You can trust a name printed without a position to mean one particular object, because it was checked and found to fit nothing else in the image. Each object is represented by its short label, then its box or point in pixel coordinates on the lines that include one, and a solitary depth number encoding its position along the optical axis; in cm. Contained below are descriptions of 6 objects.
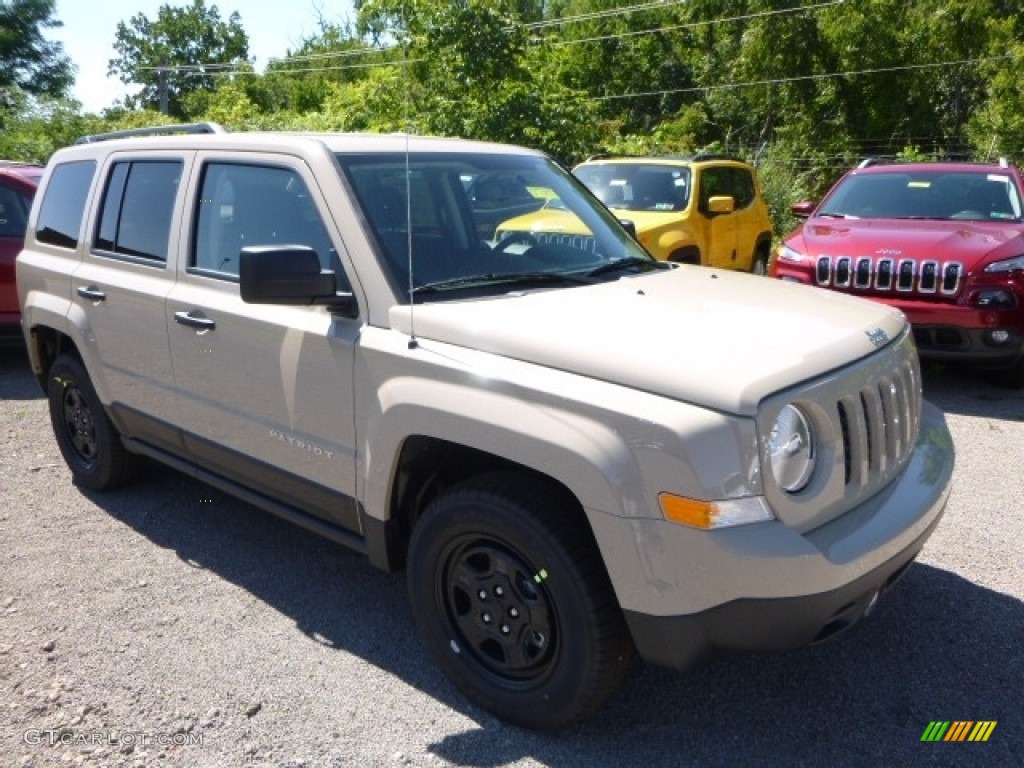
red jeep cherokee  663
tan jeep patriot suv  247
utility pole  4516
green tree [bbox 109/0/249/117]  6825
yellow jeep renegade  881
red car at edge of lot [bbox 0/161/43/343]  774
